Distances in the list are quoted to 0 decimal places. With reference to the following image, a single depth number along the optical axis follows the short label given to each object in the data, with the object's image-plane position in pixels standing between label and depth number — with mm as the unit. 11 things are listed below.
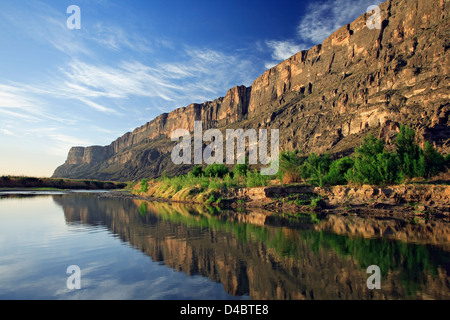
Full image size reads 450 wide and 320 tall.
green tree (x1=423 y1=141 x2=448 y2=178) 23881
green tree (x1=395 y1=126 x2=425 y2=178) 23891
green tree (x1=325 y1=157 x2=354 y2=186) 28406
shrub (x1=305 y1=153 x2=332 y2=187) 27833
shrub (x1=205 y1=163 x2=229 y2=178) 52906
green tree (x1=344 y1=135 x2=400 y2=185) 24125
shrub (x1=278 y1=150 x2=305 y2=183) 31688
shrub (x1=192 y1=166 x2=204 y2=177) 56972
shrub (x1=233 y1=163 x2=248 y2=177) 44219
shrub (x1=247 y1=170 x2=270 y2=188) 31953
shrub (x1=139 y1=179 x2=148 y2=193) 57625
